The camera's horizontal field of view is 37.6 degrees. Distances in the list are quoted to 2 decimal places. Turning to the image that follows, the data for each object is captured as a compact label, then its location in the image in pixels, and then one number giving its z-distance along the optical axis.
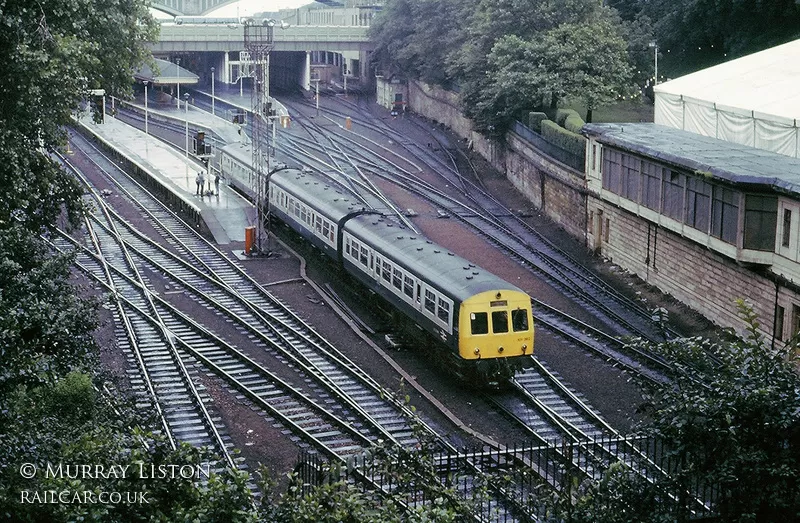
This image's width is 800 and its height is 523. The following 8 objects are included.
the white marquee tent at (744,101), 36.09
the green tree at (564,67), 50.16
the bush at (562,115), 50.19
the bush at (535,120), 50.53
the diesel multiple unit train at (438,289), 26.06
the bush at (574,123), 47.72
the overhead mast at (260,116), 40.19
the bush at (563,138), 44.38
